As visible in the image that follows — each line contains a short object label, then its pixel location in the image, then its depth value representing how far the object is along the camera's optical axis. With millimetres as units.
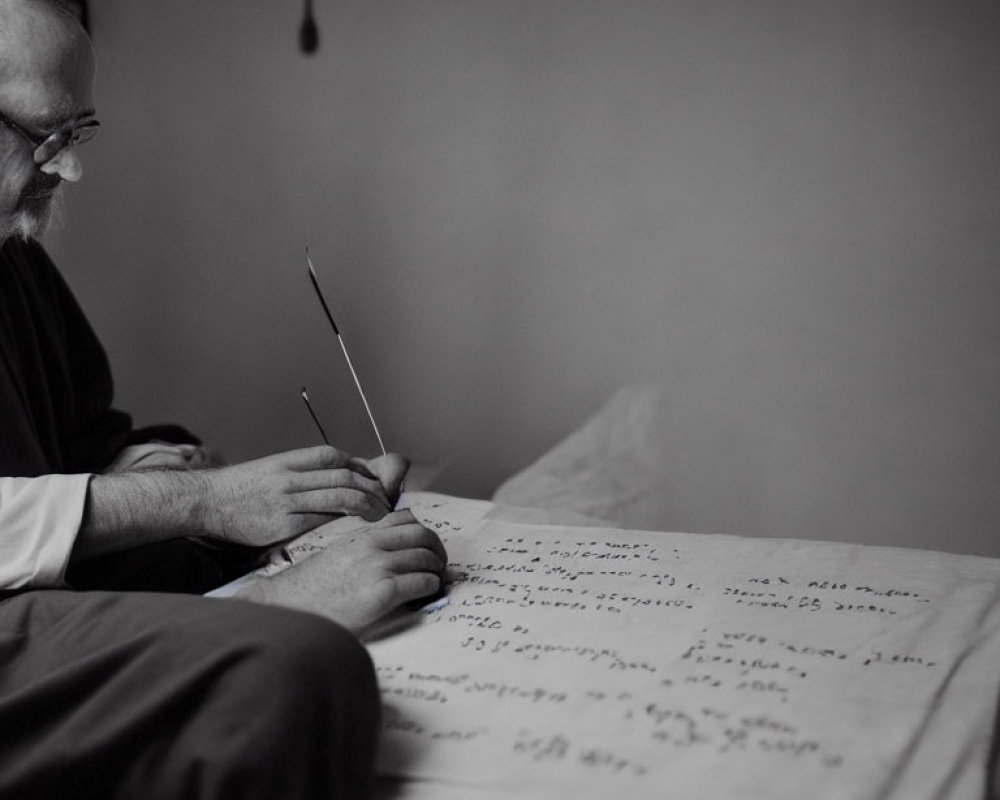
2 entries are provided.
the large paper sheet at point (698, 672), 659
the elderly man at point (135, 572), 628
